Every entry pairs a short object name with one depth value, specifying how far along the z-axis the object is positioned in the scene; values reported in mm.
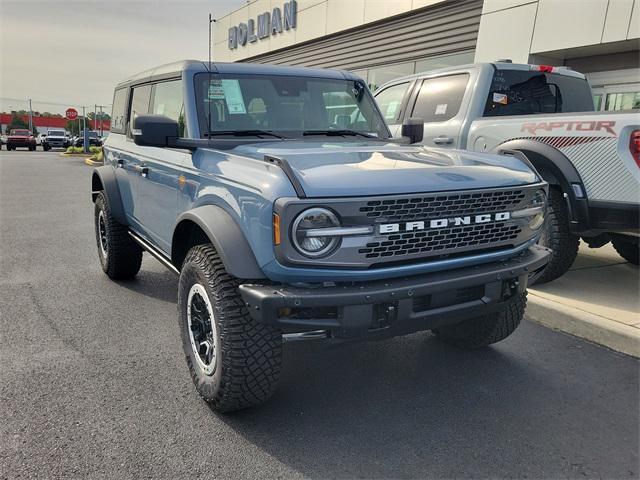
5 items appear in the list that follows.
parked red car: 37344
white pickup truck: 3988
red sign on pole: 36062
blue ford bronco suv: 2318
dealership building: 8352
